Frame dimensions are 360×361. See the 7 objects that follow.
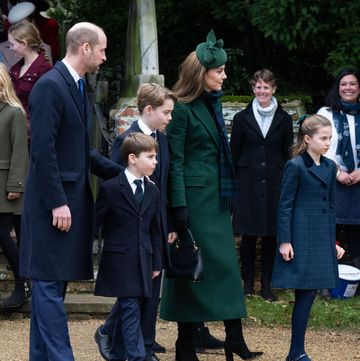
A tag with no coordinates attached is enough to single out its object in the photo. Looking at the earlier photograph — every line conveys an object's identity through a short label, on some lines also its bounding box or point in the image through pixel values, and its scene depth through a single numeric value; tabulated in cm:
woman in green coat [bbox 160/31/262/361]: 1434
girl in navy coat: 1459
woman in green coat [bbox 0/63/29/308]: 1733
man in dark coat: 1266
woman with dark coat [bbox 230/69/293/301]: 1939
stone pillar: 2172
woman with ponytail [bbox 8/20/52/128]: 1830
